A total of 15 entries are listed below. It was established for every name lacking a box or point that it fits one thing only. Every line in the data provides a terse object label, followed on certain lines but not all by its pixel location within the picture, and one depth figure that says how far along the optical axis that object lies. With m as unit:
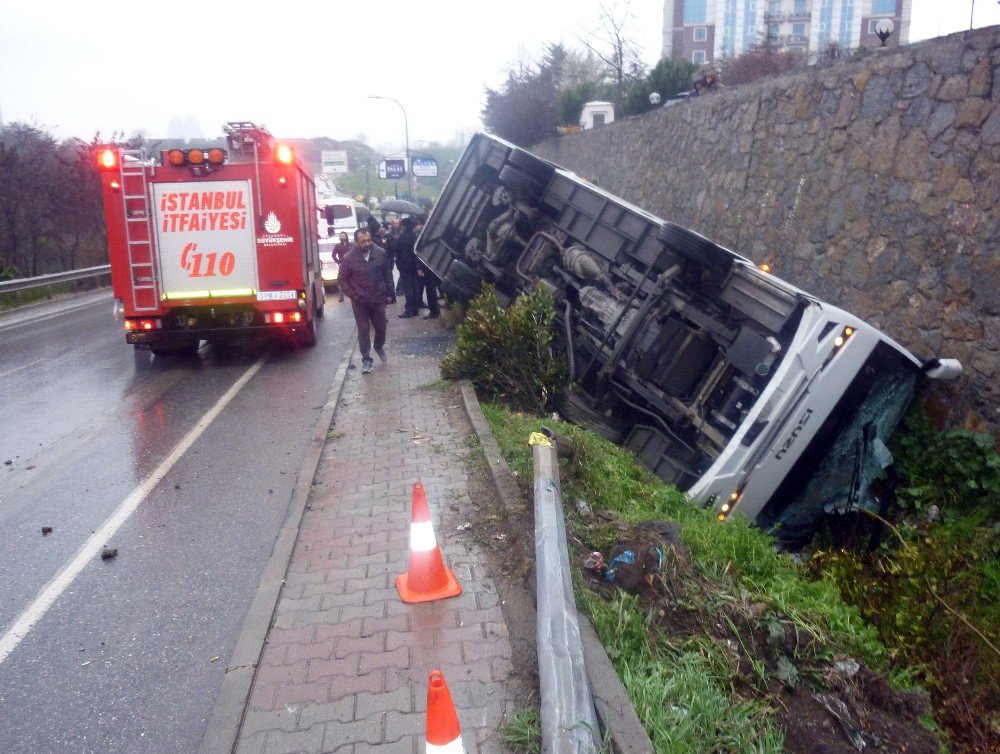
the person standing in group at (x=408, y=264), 14.90
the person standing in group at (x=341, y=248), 16.16
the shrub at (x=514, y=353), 8.28
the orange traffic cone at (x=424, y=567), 4.43
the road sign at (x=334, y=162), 53.22
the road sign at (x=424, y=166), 32.91
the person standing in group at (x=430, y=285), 15.50
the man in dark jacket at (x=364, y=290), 10.45
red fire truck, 11.08
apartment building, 70.81
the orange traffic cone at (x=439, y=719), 2.67
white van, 21.59
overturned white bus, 5.89
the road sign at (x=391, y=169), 31.30
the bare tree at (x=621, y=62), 28.58
